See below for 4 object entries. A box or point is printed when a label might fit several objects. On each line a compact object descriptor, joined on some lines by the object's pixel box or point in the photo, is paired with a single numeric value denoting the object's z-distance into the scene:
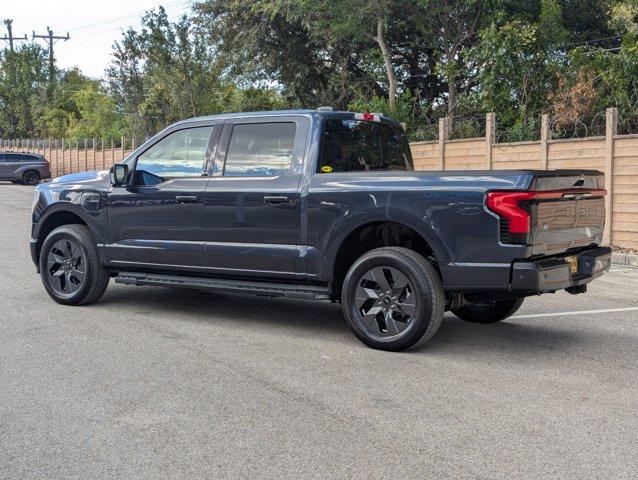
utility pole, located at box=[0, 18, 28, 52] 61.41
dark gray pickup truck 5.75
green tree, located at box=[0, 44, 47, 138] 61.59
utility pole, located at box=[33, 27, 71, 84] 63.34
